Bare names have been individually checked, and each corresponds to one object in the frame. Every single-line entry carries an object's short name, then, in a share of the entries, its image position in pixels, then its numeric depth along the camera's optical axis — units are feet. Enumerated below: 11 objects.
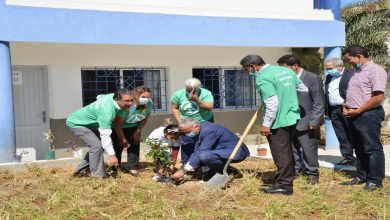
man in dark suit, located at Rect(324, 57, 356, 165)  23.17
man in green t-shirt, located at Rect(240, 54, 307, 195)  17.29
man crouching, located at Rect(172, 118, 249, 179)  19.29
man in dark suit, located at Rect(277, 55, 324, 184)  19.53
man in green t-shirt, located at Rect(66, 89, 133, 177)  19.57
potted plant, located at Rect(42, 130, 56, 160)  27.30
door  29.99
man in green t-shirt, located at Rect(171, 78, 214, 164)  21.81
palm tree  37.37
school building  25.38
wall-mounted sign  29.81
